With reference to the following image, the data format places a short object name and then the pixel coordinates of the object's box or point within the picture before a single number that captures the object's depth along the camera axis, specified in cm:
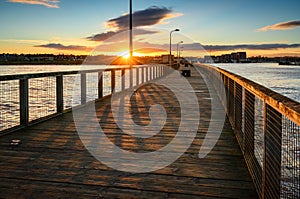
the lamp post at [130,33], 1000
